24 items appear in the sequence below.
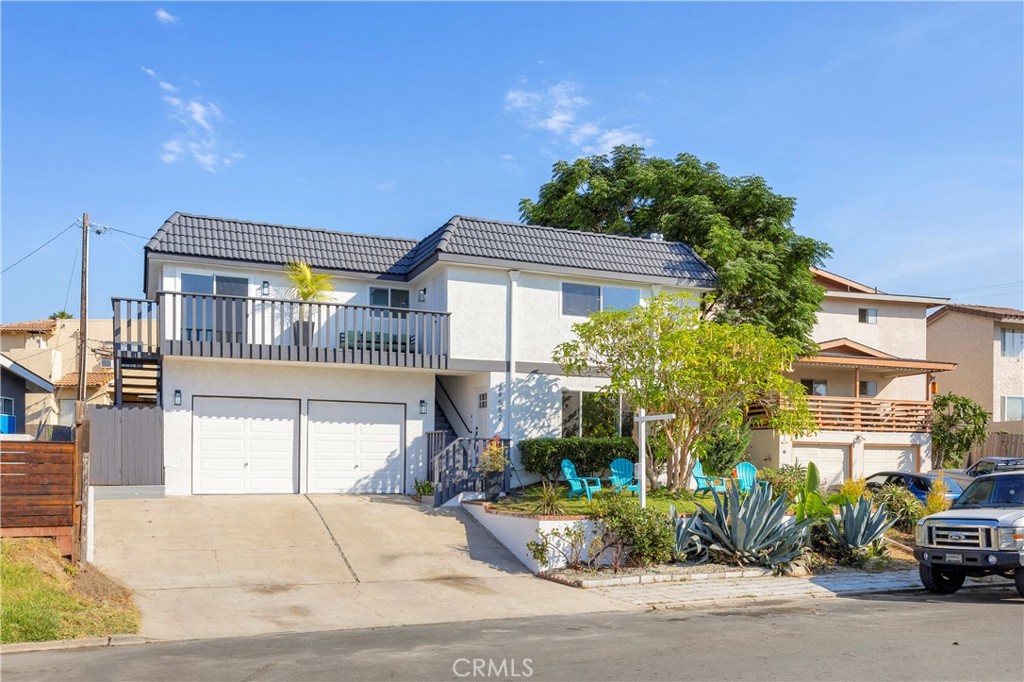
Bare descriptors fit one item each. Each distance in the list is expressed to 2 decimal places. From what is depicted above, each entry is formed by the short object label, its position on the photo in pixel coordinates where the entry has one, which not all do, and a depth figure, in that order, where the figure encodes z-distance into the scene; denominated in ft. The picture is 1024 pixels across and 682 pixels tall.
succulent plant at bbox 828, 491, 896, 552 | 53.72
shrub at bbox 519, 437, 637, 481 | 69.97
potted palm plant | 69.00
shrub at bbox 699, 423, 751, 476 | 81.25
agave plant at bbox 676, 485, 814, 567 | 51.34
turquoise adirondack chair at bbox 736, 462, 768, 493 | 69.62
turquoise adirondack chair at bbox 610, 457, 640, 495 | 65.67
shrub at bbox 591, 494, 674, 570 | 50.24
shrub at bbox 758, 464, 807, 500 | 62.57
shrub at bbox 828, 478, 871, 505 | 62.38
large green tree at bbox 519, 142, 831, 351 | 87.97
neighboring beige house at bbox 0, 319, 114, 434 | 135.03
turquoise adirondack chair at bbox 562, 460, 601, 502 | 63.93
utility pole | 102.22
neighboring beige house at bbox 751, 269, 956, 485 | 93.04
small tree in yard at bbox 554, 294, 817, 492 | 63.82
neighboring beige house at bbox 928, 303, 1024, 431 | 119.14
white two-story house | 66.90
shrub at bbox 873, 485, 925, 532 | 62.13
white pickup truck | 42.47
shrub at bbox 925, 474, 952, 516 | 60.91
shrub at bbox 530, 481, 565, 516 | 53.16
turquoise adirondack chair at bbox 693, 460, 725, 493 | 69.05
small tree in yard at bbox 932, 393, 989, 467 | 100.58
